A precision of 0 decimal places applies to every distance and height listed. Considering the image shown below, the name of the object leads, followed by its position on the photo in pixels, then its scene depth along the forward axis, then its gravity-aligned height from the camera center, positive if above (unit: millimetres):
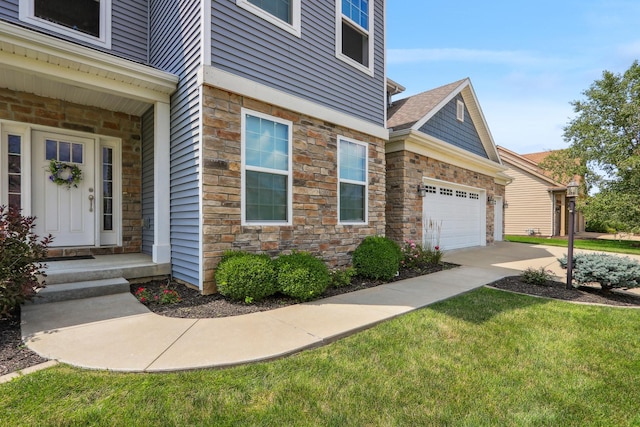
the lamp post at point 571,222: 5713 -173
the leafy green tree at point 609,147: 14680 +3388
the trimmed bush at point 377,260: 6000 -940
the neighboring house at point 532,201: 18125 +736
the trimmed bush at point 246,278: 4207 -922
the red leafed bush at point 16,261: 3272 -572
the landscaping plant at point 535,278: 5938 -1262
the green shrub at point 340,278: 5496 -1210
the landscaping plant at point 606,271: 4992 -969
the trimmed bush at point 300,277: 4410 -948
